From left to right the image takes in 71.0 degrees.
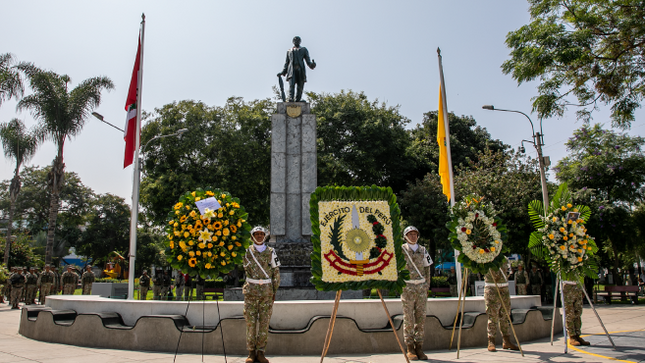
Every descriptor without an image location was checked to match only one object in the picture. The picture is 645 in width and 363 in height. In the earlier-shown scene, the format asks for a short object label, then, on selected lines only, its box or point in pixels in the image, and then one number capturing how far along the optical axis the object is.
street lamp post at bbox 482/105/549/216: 19.64
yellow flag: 16.48
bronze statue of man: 16.03
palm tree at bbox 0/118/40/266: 29.86
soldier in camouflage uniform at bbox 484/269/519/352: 8.71
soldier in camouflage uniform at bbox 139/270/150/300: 21.45
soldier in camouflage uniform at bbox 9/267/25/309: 20.63
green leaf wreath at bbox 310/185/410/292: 7.05
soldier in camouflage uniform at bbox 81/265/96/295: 23.25
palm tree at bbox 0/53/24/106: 22.92
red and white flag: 15.34
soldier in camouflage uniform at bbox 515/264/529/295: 20.00
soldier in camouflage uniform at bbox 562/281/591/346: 9.13
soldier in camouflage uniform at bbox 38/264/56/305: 21.86
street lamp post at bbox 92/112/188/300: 13.55
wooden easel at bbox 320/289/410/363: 6.69
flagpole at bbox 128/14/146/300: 14.63
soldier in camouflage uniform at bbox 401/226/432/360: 7.76
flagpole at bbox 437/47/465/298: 15.82
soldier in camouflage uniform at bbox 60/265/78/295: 22.14
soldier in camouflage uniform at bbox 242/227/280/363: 7.29
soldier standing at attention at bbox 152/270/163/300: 22.67
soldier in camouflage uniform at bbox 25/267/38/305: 21.19
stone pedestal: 14.41
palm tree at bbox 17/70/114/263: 25.67
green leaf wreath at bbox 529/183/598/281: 9.05
